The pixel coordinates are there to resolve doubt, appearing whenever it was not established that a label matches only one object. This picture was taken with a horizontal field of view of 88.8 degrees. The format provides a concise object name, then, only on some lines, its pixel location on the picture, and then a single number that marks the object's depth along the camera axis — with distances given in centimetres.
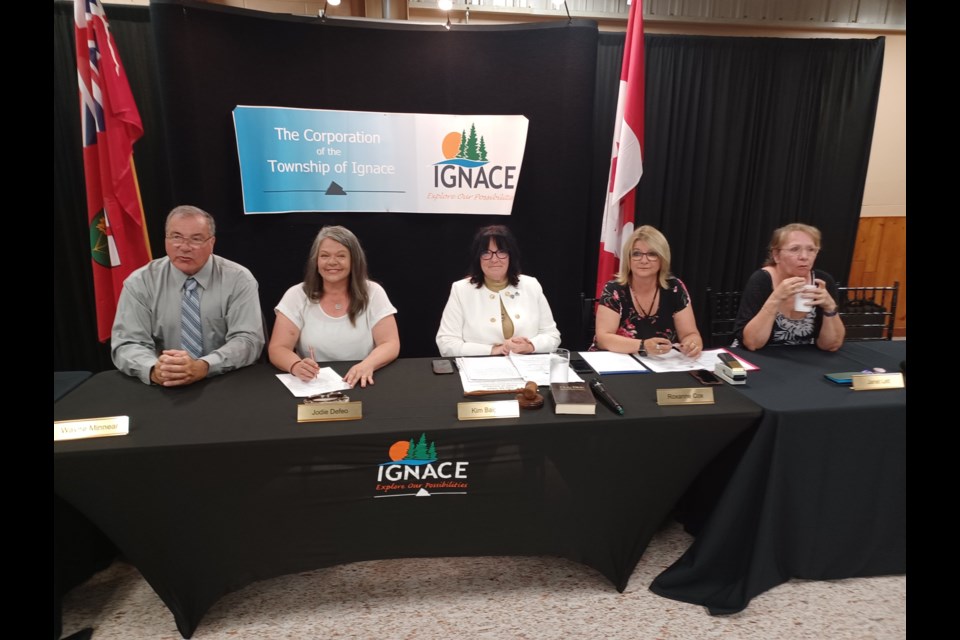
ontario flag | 253
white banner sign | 288
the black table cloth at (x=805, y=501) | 145
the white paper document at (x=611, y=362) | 175
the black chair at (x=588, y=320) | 255
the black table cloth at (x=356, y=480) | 126
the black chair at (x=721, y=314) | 269
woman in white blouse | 189
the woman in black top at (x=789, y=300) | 191
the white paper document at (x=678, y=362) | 178
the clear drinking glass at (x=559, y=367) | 156
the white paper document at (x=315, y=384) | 154
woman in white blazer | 216
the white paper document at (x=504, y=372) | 158
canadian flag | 297
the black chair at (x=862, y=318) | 289
